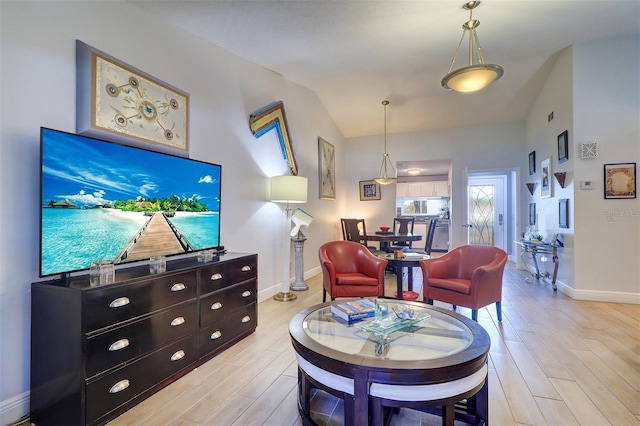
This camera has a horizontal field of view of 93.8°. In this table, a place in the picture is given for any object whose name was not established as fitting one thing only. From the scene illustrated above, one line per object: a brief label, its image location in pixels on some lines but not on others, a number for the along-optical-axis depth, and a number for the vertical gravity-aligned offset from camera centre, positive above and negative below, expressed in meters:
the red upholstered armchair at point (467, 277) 2.96 -0.67
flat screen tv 1.71 +0.08
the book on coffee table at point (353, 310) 1.98 -0.65
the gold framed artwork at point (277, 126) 3.77 +1.19
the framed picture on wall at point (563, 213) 4.16 +0.03
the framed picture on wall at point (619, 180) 3.75 +0.44
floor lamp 3.85 +0.27
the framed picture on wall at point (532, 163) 5.52 +0.99
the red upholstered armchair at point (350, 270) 3.36 -0.67
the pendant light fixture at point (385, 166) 6.93 +1.14
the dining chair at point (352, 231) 5.46 -0.30
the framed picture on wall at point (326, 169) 5.68 +0.91
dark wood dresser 1.55 -0.74
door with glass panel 7.62 +0.14
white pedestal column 4.41 -0.71
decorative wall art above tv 1.96 +0.83
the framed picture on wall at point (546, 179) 4.79 +0.60
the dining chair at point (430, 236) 5.02 -0.35
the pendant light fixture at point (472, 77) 2.45 +1.19
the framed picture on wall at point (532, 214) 5.56 +0.02
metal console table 4.47 -0.61
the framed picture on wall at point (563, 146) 4.10 +0.97
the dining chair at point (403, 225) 5.71 -0.19
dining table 5.06 -0.38
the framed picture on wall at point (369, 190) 6.99 +0.59
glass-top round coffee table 1.34 -0.72
